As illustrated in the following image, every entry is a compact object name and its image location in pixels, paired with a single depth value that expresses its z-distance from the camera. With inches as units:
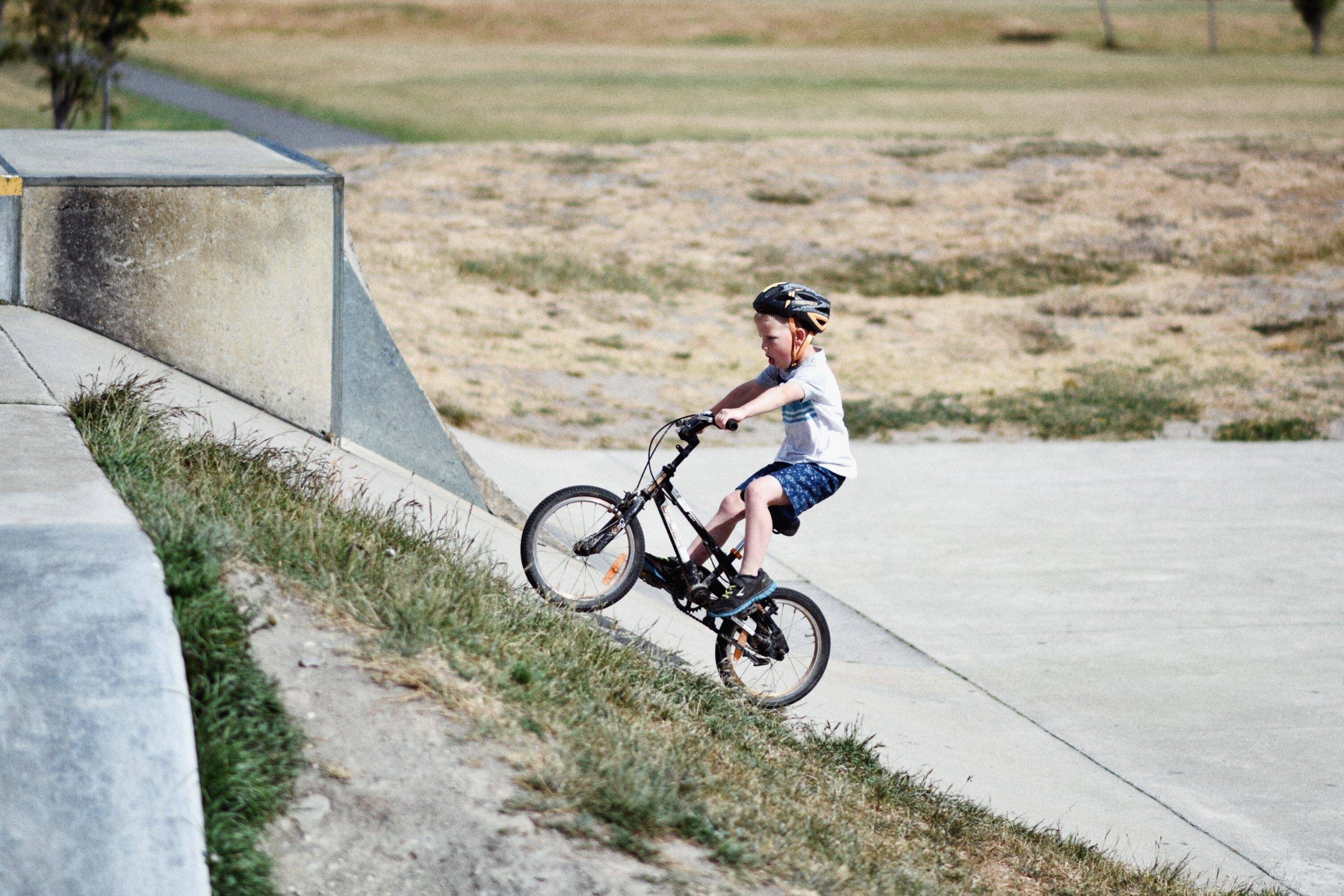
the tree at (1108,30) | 3061.0
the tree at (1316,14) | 3169.3
